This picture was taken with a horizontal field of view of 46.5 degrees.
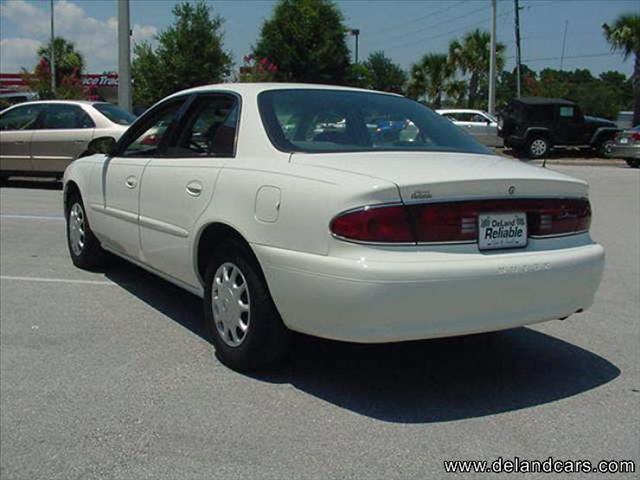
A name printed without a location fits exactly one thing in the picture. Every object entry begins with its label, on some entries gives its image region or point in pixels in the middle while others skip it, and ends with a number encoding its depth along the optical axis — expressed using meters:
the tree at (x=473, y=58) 49.97
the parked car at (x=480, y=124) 27.66
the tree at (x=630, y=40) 30.19
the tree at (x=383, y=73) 75.31
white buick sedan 3.46
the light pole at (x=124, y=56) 18.25
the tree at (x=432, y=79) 53.03
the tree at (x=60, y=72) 40.87
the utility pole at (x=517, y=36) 39.53
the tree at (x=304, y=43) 52.56
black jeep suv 24.72
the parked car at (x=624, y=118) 36.38
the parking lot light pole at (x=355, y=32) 61.88
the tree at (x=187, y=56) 41.09
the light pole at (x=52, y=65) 45.58
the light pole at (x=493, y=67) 32.97
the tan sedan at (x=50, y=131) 12.73
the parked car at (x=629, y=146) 22.52
